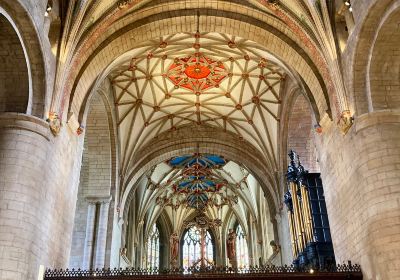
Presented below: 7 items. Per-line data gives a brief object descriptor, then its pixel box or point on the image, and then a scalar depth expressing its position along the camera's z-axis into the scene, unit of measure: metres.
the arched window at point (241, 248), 30.20
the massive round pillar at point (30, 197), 8.06
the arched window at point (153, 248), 30.03
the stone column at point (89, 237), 16.25
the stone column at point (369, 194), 8.17
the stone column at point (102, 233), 16.38
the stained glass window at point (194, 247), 31.62
